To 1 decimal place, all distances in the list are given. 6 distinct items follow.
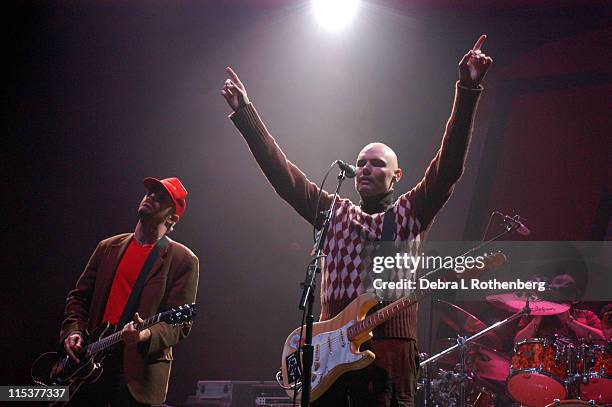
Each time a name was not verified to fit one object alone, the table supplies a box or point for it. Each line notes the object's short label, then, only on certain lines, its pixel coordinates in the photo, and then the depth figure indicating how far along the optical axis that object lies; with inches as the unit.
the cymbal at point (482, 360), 193.9
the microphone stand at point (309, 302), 106.7
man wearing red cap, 152.3
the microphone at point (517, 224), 193.3
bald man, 116.2
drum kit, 179.5
